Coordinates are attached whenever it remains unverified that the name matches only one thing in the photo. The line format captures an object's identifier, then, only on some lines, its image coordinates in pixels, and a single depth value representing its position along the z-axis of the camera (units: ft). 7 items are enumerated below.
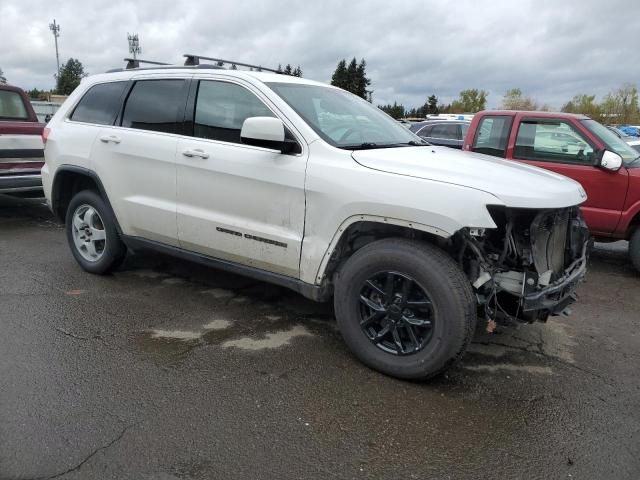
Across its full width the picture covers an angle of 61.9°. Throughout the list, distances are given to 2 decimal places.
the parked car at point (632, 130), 102.76
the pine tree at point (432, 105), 269.23
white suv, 10.19
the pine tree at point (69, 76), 203.79
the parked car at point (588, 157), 19.34
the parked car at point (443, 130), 44.06
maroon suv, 23.76
